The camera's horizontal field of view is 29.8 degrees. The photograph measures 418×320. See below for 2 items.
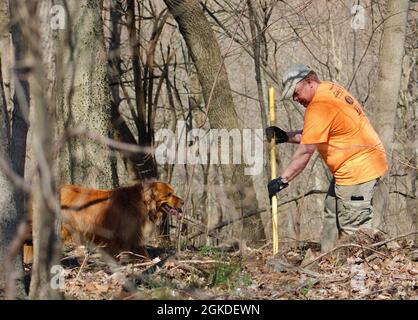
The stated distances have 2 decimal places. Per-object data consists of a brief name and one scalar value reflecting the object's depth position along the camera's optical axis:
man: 7.95
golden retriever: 8.74
